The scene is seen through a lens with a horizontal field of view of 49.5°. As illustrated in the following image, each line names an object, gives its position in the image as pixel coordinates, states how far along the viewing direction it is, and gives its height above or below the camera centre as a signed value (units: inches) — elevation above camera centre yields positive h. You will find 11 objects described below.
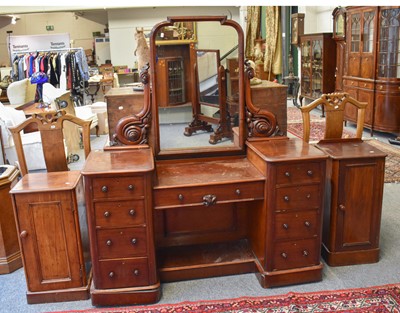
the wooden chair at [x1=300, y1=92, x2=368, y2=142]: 120.6 -19.0
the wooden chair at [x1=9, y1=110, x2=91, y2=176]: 110.4 -20.5
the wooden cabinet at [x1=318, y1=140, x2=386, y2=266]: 106.3 -39.2
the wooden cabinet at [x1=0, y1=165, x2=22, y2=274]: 110.2 -43.7
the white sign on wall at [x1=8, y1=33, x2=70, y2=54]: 386.6 +11.3
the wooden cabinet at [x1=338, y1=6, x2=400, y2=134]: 228.4 -11.8
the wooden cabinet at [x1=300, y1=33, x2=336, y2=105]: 303.0 -13.6
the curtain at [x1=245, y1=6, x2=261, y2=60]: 398.6 +18.2
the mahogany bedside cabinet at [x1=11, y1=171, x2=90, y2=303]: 94.8 -39.3
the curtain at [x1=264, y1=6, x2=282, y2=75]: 388.5 +2.1
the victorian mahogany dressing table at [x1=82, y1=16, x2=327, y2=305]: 94.4 -33.6
